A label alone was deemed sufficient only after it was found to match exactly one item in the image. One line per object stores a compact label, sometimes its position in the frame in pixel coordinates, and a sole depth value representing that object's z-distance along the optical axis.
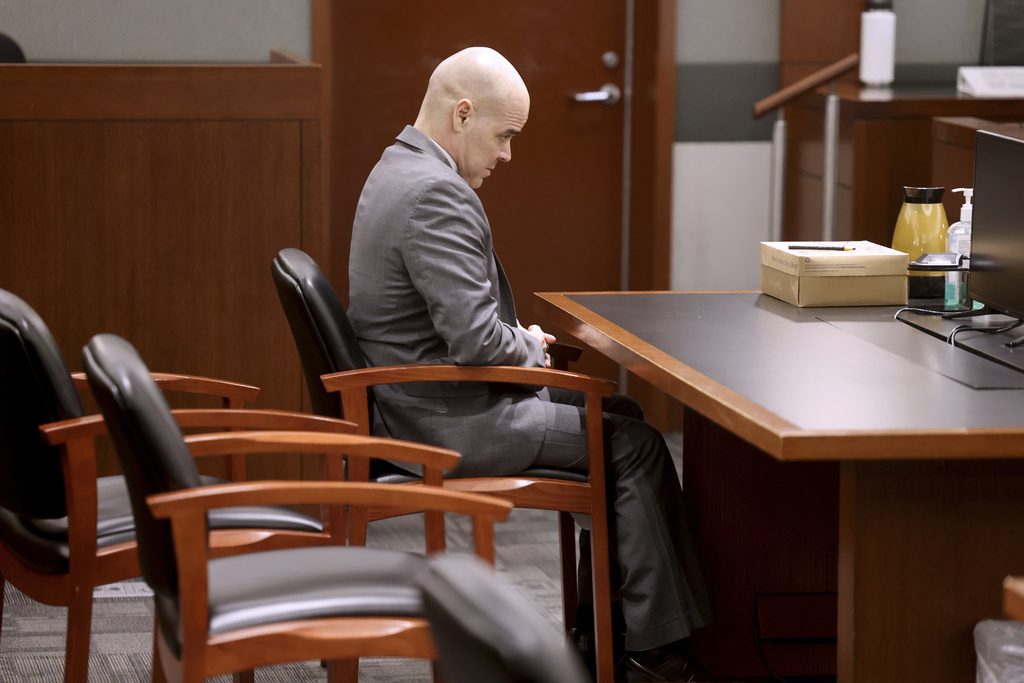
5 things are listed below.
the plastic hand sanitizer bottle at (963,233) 5.60
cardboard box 5.20
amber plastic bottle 5.66
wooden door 9.20
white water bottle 9.12
